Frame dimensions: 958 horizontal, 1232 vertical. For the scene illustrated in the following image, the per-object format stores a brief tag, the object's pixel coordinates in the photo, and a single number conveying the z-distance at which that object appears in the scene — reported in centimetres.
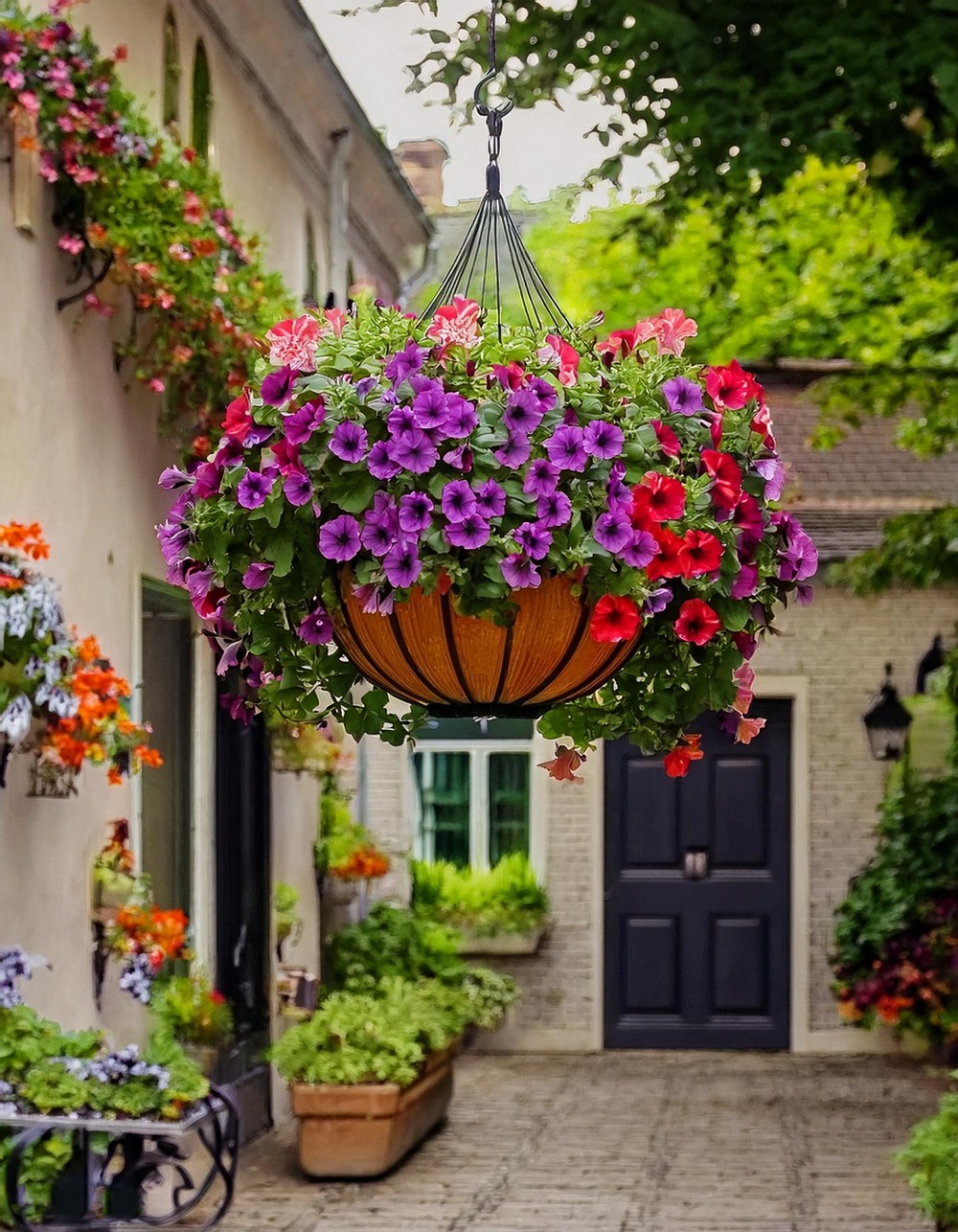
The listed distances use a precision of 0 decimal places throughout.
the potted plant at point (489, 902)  1358
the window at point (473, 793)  1408
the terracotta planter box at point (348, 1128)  851
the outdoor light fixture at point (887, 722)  1244
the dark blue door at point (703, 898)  1376
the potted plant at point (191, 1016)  745
